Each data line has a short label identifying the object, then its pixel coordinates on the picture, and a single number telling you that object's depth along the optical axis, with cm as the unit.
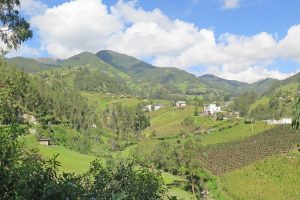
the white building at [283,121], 16368
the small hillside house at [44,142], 7781
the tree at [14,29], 2322
